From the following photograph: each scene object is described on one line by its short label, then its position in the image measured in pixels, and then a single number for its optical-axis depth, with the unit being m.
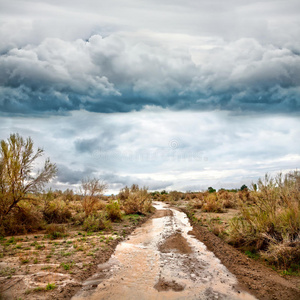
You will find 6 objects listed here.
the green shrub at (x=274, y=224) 9.44
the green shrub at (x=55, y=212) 19.97
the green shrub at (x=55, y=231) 14.98
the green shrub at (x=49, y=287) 7.32
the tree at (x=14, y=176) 15.19
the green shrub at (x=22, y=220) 15.29
